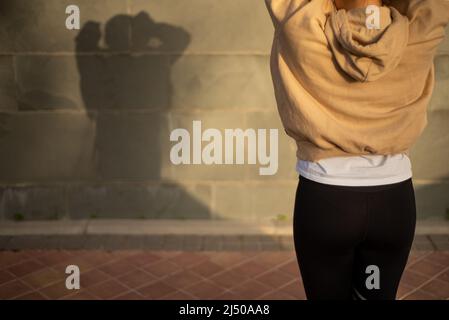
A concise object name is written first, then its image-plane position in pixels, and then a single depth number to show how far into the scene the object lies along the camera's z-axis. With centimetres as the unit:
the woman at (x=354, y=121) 157
